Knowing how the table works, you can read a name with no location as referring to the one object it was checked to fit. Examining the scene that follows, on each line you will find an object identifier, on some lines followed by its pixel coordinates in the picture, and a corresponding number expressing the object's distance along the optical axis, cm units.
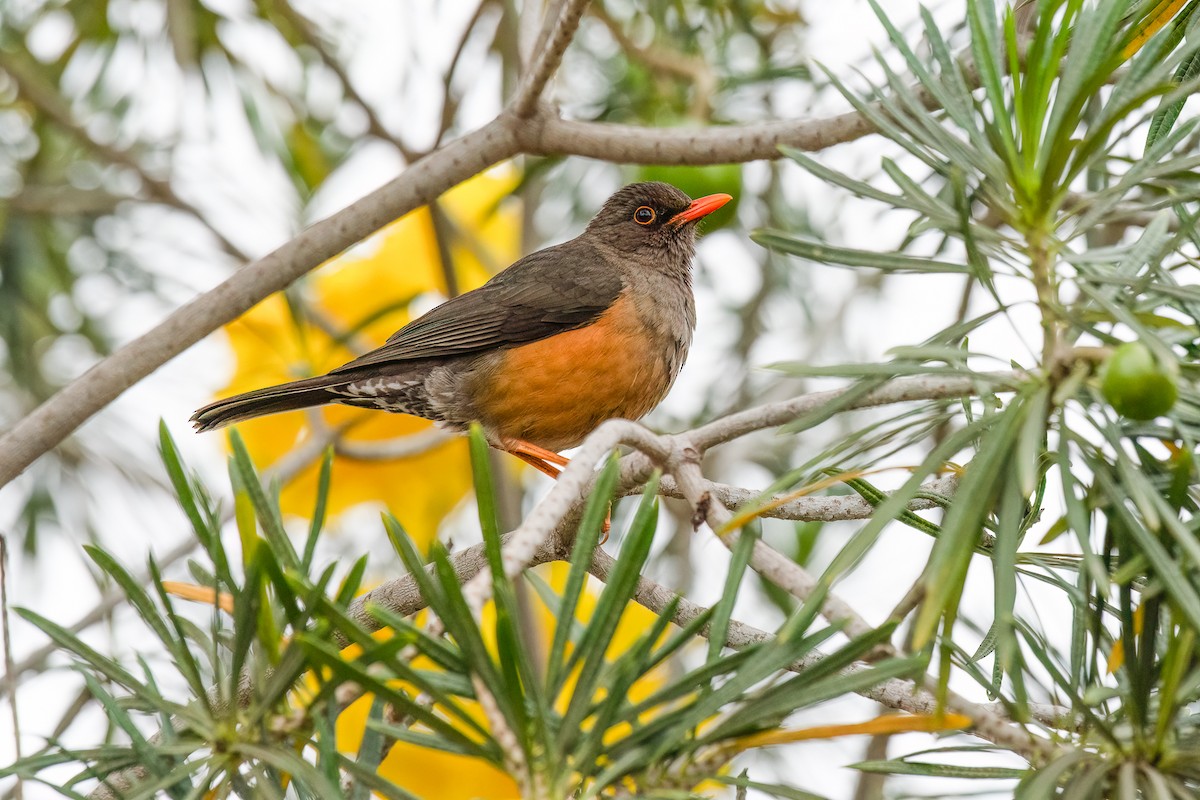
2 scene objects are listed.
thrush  788
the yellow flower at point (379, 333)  949
